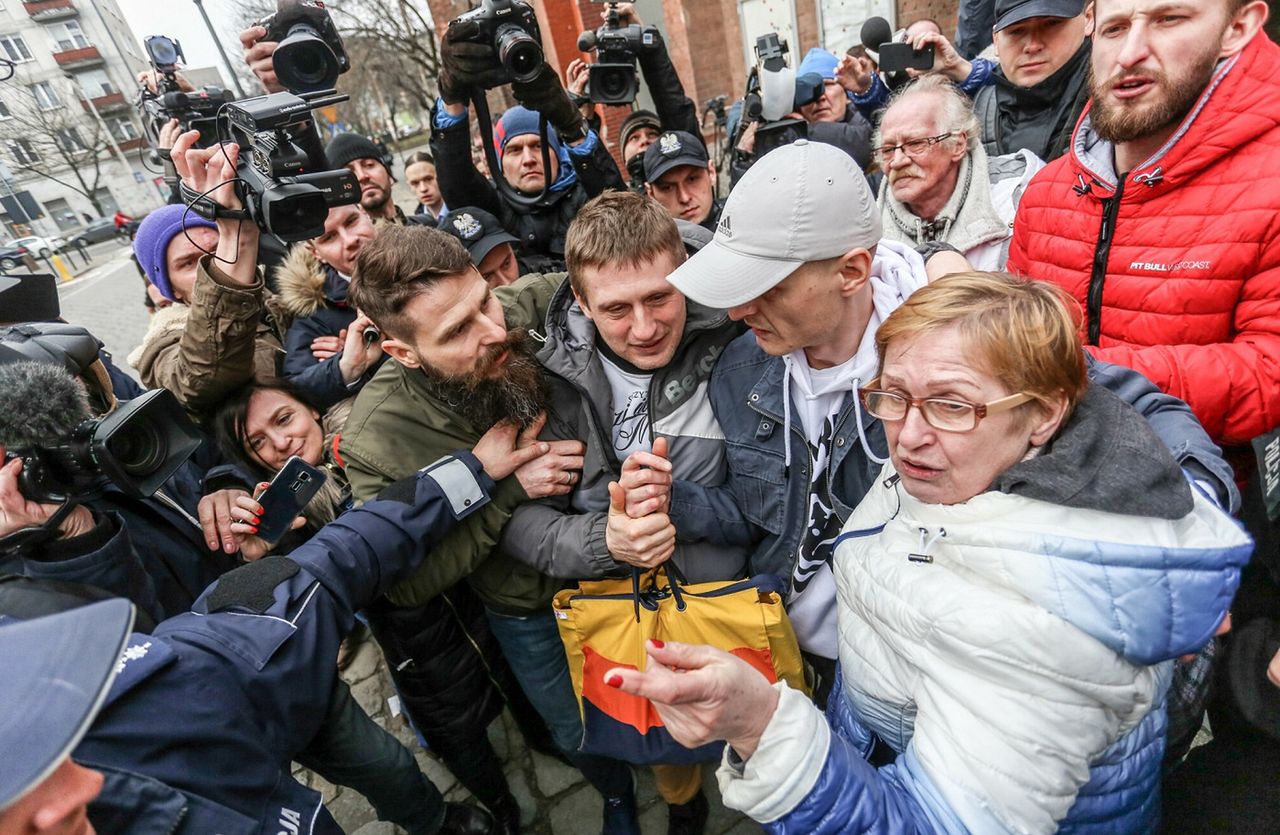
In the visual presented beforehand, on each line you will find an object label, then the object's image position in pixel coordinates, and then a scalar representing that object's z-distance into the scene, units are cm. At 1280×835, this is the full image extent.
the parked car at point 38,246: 2512
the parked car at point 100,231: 3209
